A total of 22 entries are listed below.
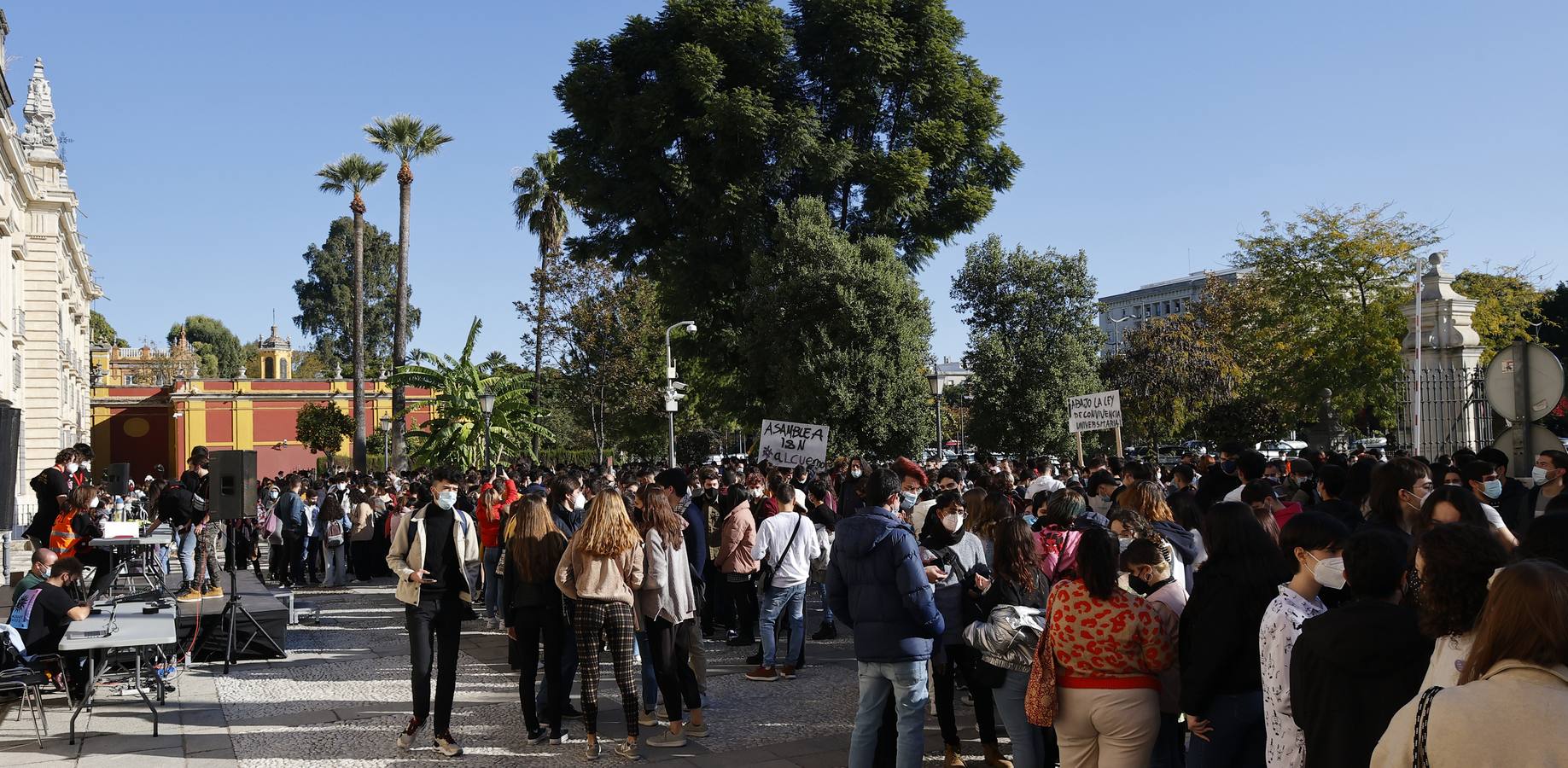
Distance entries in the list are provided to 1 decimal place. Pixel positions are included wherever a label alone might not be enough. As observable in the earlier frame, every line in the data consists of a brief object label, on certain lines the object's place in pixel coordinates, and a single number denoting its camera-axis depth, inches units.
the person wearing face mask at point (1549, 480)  304.5
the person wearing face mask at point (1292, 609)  165.6
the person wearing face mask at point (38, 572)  376.2
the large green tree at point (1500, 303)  1226.0
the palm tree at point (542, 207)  1879.4
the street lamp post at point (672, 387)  1093.8
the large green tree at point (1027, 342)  1126.4
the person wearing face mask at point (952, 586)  265.0
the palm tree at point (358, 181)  1636.3
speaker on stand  471.8
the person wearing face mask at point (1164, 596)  196.7
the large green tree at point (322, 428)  2406.3
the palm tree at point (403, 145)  1497.3
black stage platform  455.8
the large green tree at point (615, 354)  1573.6
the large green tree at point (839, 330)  979.3
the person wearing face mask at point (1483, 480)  327.6
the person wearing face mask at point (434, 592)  307.7
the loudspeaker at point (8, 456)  665.0
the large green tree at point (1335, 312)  1149.7
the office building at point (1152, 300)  4490.7
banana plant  1318.9
